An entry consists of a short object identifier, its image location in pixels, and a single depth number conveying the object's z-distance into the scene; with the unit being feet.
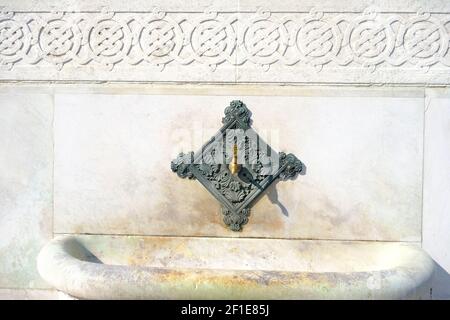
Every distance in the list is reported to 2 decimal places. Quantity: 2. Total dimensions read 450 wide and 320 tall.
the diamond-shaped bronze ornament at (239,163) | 7.42
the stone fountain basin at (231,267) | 5.57
